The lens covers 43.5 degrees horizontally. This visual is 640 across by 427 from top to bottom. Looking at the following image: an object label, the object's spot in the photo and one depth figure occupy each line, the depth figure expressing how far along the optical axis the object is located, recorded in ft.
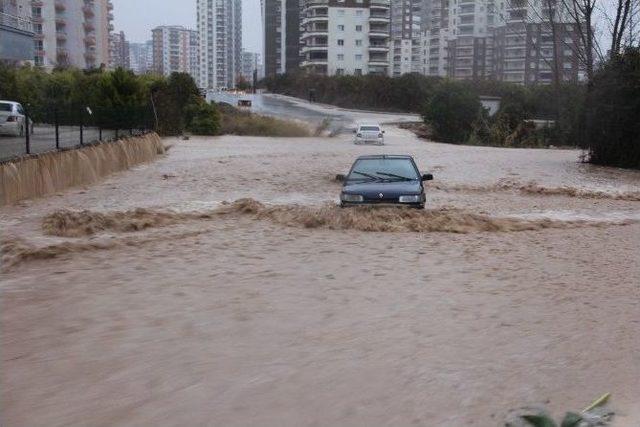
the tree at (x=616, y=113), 102.99
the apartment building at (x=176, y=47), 566.77
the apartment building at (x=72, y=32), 304.30
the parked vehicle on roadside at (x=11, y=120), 68.69
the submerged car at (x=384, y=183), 49.32
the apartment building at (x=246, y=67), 611.96
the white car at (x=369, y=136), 152.76
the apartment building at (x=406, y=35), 483.92
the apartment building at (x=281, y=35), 436.76
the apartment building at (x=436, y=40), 421.18
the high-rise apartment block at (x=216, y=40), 545.44
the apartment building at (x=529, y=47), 183.55
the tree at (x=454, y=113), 188.14
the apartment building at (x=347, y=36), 371.15
